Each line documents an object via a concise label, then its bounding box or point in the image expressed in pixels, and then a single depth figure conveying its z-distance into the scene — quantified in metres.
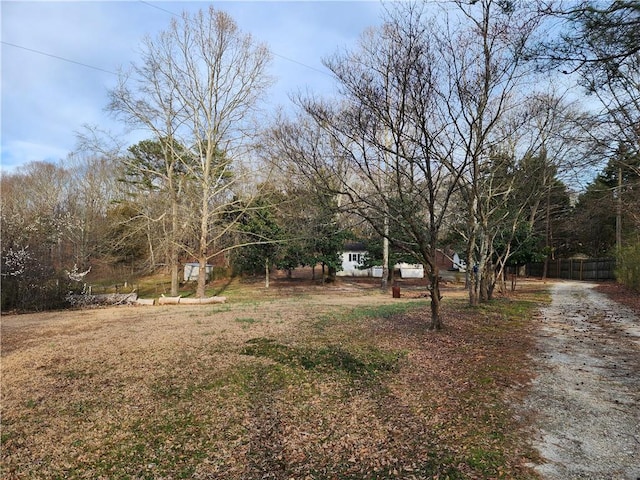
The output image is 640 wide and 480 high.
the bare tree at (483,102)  6.06
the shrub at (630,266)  16.53
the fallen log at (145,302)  15.61
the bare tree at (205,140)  17.30
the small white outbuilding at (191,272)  31.05
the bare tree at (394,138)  6.78
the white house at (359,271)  35.38
